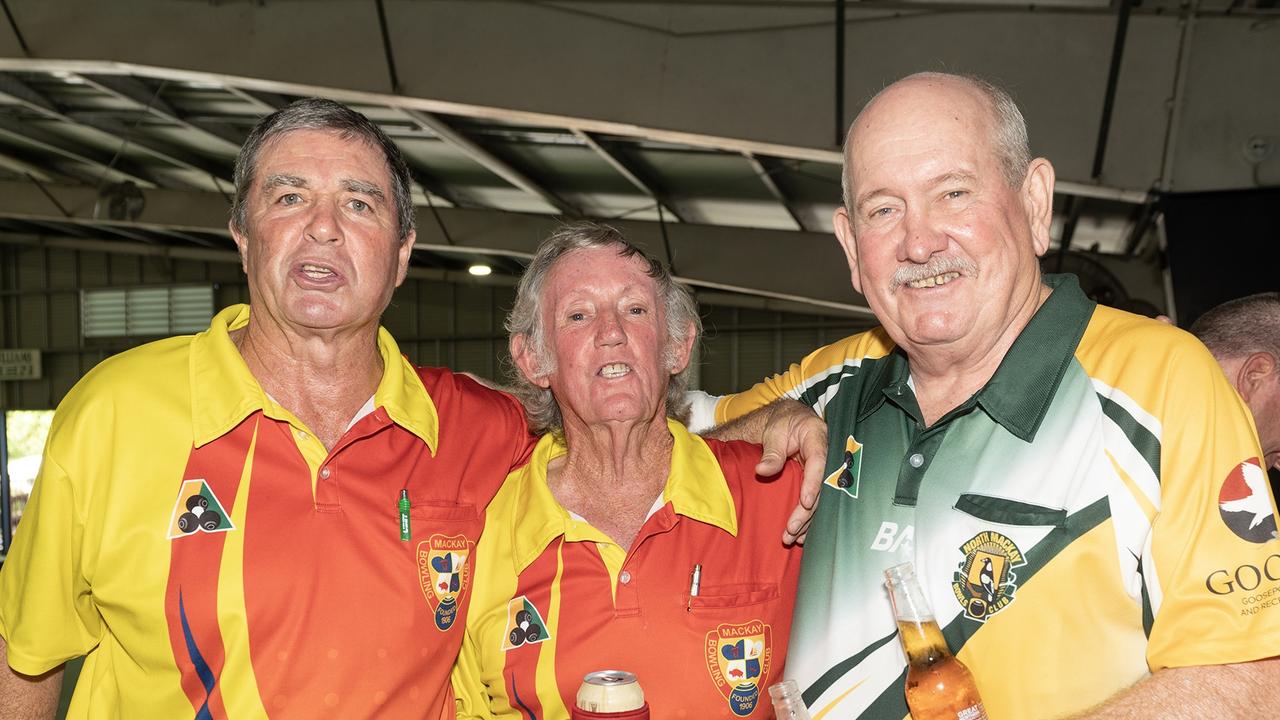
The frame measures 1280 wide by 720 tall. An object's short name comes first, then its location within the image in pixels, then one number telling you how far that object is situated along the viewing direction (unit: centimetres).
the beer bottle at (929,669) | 158
